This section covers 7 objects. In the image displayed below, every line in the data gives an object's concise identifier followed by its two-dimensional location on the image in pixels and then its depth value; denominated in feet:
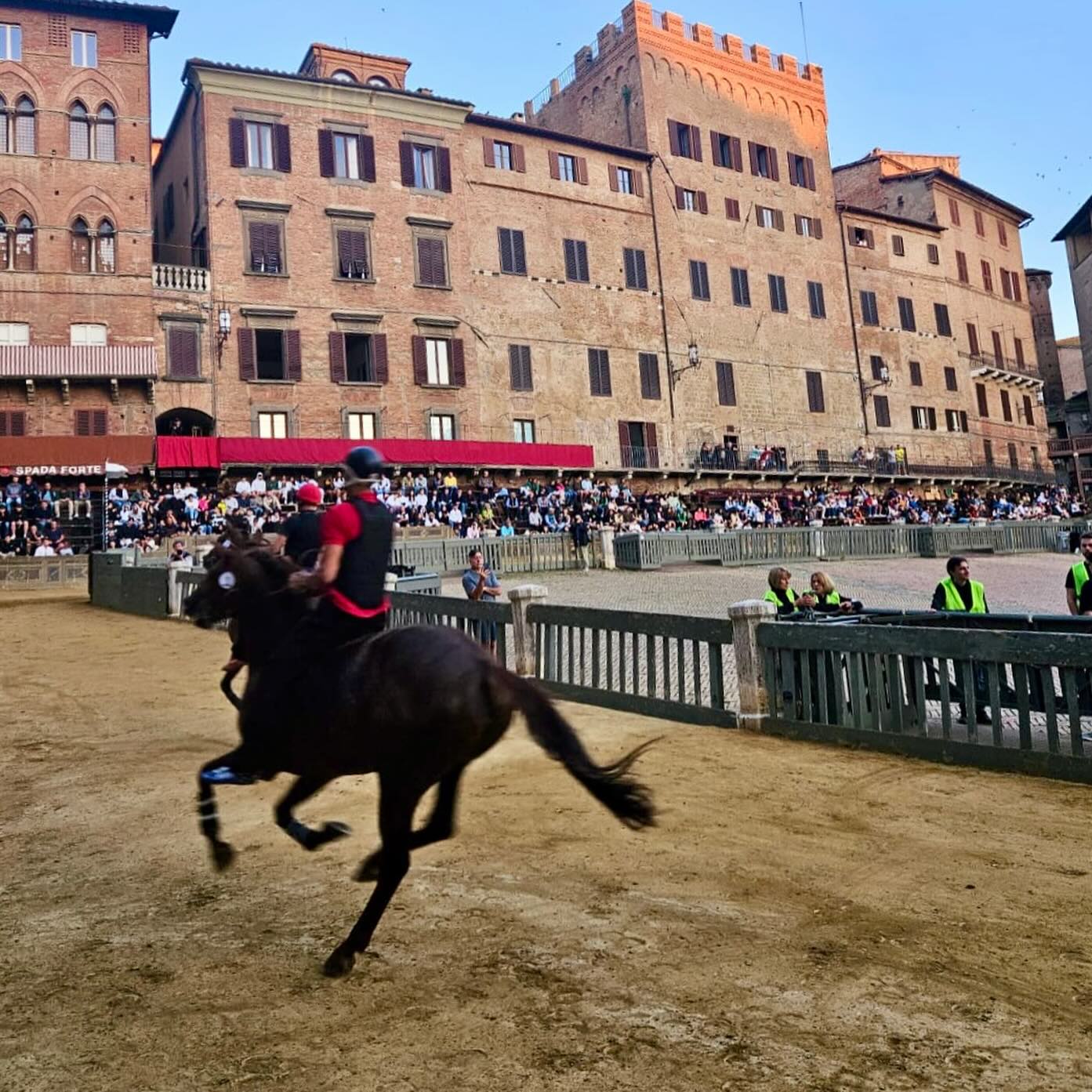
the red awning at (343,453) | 105.40
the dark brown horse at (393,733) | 13.24
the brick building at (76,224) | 106.63
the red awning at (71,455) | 101.55
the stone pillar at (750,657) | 28.89
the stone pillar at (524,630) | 35.96
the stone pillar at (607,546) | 91.09
